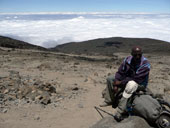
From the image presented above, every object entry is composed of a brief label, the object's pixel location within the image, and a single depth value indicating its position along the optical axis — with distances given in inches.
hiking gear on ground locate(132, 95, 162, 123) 140.5
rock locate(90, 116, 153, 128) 137.9
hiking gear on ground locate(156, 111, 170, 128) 134.7
